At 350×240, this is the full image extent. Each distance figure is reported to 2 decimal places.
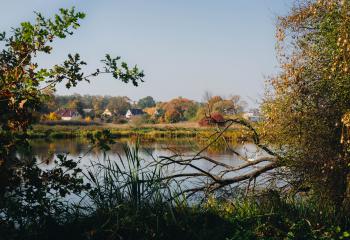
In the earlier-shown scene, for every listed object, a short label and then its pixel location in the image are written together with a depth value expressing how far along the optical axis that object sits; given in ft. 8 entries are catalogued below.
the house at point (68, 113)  283.16
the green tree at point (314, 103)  26.21
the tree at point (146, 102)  443.16
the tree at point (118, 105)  335.08
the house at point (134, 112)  366.02
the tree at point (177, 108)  207.11
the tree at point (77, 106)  277.03
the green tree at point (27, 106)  16.83
